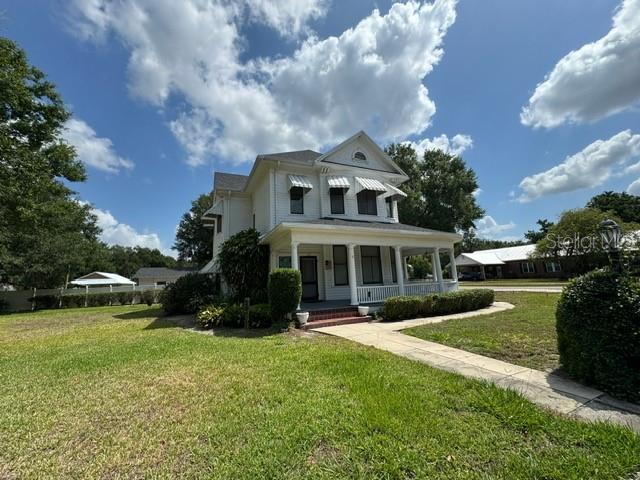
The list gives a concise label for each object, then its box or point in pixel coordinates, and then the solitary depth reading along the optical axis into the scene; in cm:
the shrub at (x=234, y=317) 1020
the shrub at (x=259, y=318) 995
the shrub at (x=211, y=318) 1038
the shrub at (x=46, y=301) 2212
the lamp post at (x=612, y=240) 434
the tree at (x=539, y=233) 5707
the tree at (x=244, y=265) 1281
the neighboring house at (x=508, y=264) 3725
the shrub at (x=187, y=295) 1415
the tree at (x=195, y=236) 4012
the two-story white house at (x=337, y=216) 1259
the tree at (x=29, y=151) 1144
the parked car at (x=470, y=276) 4312
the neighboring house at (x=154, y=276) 3891
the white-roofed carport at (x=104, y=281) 2419
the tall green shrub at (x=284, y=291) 964
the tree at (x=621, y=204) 4519
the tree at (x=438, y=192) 3466
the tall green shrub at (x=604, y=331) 391
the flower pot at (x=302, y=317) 970
